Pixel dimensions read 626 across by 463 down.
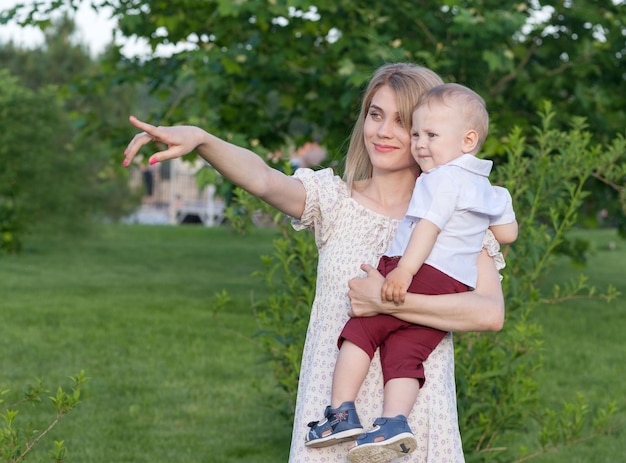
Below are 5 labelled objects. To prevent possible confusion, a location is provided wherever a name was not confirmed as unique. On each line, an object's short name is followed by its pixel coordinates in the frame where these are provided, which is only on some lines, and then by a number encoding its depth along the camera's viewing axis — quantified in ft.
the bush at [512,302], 16.94
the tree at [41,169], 66.08
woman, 9.61
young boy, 9.30
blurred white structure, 153.99
